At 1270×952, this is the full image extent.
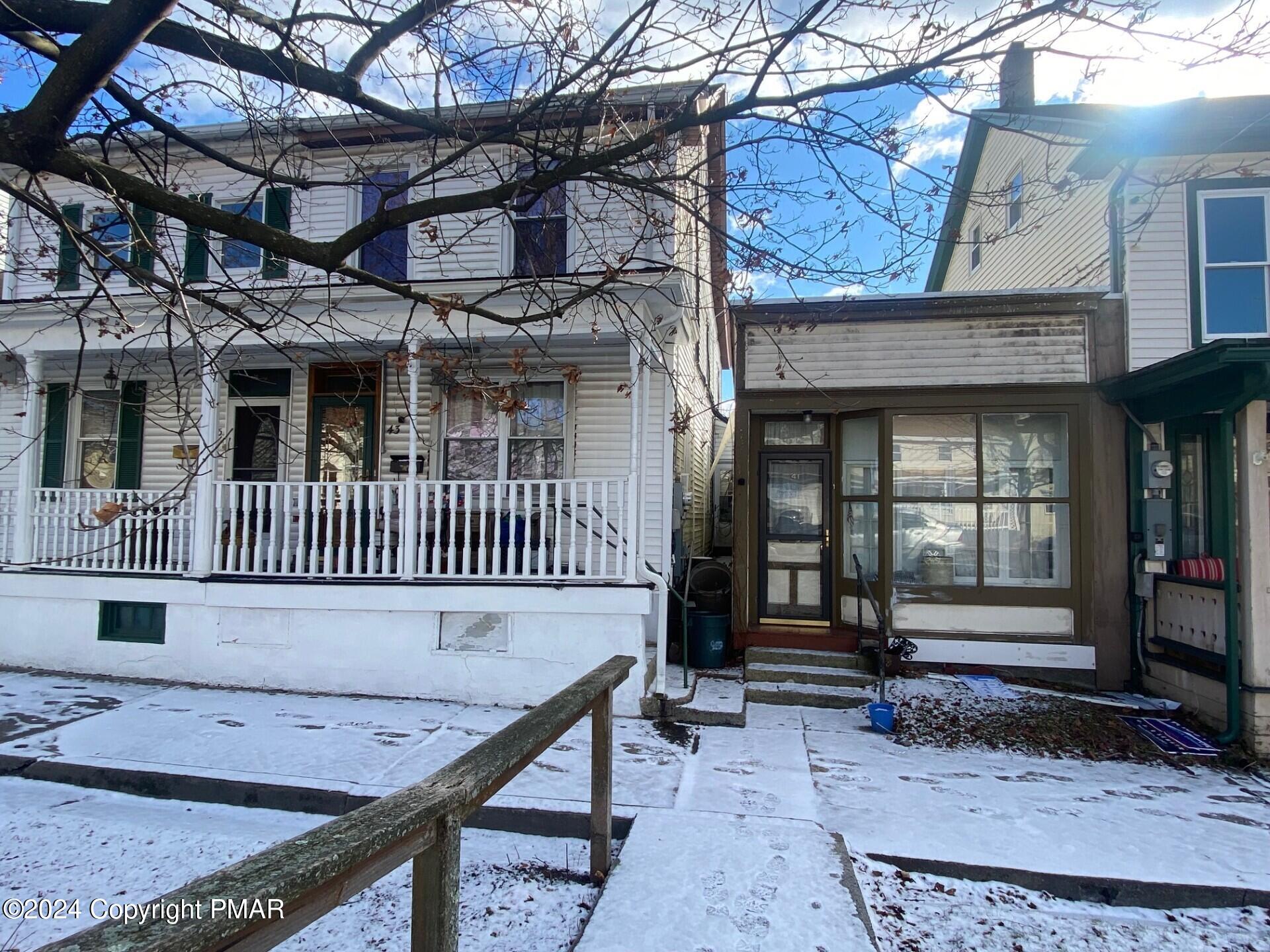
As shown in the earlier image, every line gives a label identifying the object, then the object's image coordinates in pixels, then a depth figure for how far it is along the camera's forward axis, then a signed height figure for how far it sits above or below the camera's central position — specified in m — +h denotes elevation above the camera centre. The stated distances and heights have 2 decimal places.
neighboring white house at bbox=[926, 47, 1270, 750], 6.10 +2.18
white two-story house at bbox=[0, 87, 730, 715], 6.53 +0.46
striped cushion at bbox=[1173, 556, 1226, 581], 6.16 -0.36
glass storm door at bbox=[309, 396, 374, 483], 8.76 +1.02
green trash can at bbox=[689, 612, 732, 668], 7.49 -1.26
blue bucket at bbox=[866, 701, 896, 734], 5.77 -1.59
